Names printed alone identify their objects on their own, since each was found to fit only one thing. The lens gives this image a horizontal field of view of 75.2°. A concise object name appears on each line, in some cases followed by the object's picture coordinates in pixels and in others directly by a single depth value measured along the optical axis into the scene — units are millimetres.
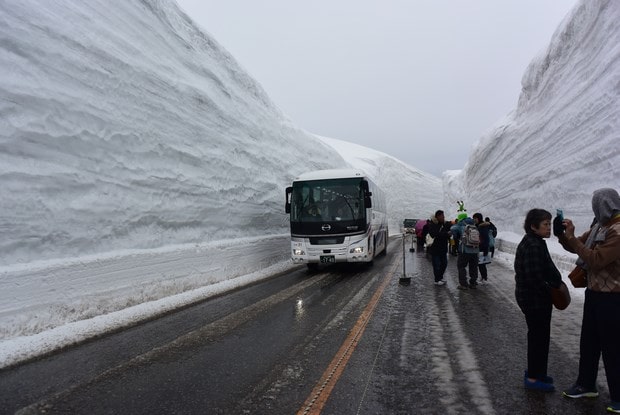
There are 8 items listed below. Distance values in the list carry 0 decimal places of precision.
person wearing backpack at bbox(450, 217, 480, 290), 9320
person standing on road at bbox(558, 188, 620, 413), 3201
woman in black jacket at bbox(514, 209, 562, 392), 3658
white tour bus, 12320
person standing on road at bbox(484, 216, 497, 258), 12295
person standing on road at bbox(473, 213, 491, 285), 10164
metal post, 9918
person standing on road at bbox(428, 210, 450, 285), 9914
